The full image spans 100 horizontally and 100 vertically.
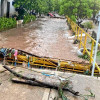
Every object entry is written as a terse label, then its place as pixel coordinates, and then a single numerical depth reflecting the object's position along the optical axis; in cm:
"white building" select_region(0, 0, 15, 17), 1678
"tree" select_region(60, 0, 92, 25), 1312
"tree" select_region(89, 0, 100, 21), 1350
